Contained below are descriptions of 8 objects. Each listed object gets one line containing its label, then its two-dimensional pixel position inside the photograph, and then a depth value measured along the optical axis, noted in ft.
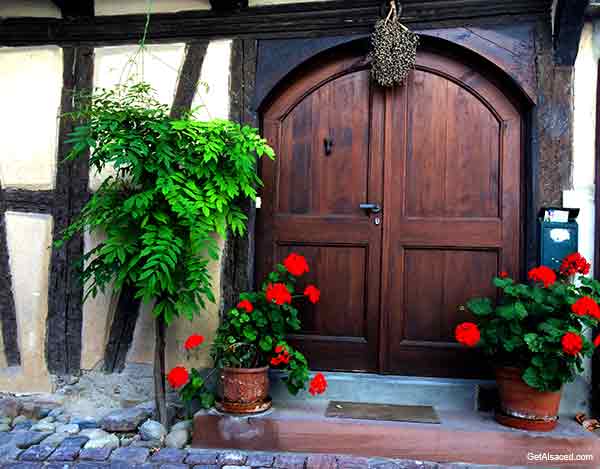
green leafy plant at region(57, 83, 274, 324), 10.30
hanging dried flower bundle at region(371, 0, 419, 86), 11.45
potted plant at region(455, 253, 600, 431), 9.30
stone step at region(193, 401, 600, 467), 9.58
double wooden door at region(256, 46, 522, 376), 11.65
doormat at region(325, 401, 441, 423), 10.38
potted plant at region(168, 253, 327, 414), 10.41
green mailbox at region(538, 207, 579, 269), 10.84
